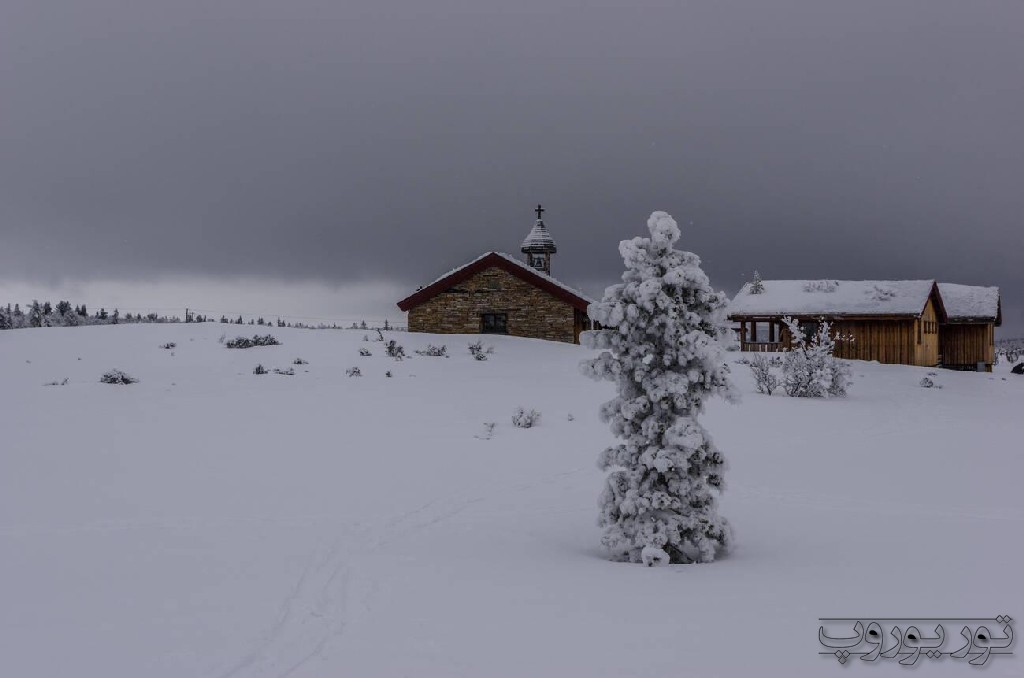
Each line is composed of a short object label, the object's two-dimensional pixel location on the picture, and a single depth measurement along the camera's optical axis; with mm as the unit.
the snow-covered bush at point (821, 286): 42562
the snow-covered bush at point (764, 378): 23812
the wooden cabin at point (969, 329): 45844
